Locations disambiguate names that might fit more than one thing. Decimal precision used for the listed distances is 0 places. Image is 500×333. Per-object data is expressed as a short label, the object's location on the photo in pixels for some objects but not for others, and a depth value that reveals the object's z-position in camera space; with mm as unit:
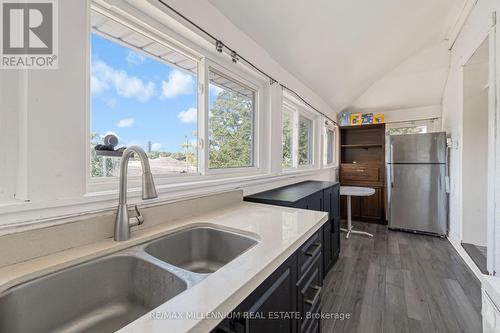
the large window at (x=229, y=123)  1648
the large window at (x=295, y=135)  2878
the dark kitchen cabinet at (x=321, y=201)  1713
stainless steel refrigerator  3266
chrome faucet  823
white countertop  493
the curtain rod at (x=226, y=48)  1190
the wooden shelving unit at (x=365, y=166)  3977
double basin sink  622
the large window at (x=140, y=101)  1022
